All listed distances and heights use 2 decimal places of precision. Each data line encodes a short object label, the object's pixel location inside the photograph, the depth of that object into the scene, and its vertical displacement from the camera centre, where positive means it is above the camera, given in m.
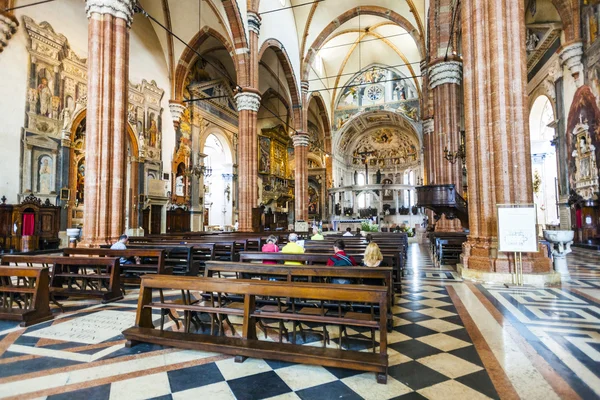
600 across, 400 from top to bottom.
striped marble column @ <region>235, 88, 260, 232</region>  15.12 +2.81
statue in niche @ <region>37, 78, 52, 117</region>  12.12 +4.55
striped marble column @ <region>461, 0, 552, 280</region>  6.58 +1.74
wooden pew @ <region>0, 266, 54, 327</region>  3.97 -0.97
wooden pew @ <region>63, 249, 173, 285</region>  5.86 -0.66
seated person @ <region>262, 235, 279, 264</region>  5.84 -0.55
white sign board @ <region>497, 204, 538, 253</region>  6.02 -0.28
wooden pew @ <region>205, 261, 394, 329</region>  3.79 -0.65
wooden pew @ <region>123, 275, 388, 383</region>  2.58 -0.93
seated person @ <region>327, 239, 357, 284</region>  4.22 -0.59
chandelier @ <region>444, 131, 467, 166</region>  11.26 +2.10
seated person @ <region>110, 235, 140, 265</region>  6.36 -0.53
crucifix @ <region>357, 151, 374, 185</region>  35.47 +6.35
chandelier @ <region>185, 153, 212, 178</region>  19.10 +2.87
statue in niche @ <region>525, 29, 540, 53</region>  16.19 +8.52
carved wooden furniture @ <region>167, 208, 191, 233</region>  18.38 -0.10
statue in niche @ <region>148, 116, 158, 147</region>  17.14 +4.51
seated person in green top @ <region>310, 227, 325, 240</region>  9.72 -0.60
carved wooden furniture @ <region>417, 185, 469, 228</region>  9.98 +0.53
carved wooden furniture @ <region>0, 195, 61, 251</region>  10.70 -0.16
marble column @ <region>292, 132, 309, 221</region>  21.78 +2.86
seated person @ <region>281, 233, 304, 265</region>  5.61 -0.54
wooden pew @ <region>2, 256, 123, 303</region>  4.89 -0.85
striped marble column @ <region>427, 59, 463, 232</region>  12.86 +3.96
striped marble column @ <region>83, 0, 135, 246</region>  8.04 +2.41
